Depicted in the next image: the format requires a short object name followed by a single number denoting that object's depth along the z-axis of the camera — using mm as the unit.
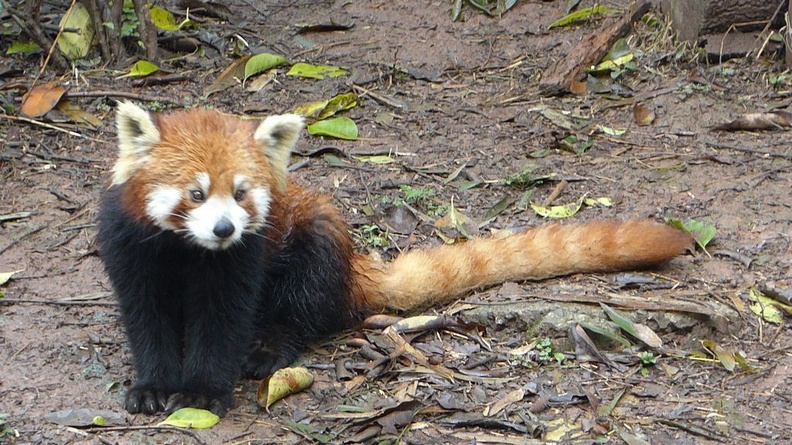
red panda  6586
